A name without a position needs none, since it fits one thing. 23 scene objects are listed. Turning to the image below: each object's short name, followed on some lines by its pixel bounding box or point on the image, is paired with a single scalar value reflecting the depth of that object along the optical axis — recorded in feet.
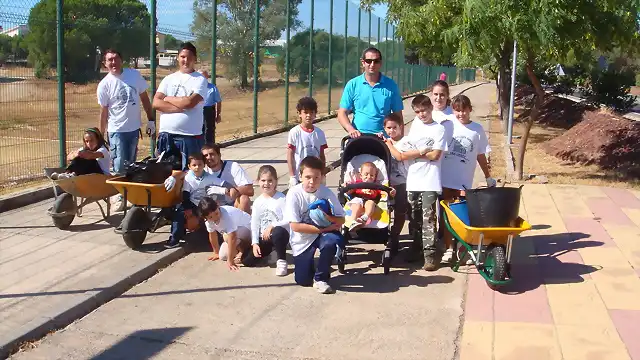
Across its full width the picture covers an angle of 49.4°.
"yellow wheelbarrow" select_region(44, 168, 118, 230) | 22.66
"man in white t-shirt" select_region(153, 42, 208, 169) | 23.99
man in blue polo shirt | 22.82
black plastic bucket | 18.34
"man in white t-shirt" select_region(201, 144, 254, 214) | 21.63
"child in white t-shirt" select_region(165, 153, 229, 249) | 21.43
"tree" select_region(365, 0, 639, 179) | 30.19
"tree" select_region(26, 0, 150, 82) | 28.66
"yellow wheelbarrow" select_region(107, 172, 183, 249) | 21.01
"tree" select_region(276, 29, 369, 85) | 63.67
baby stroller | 20.49
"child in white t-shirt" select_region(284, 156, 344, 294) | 18.60
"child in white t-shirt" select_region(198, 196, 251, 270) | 20.22
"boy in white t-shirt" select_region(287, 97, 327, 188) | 22.31
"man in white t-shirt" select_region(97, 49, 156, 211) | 25.29
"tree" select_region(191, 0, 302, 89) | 45.63
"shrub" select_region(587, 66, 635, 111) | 76.28
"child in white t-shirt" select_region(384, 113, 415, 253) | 20.70
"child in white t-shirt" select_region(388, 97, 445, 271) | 20.15
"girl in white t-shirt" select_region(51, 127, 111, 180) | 23.44
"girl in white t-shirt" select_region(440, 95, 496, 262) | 21.50
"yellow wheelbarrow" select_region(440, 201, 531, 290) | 18.25
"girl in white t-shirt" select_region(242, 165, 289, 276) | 19.69
